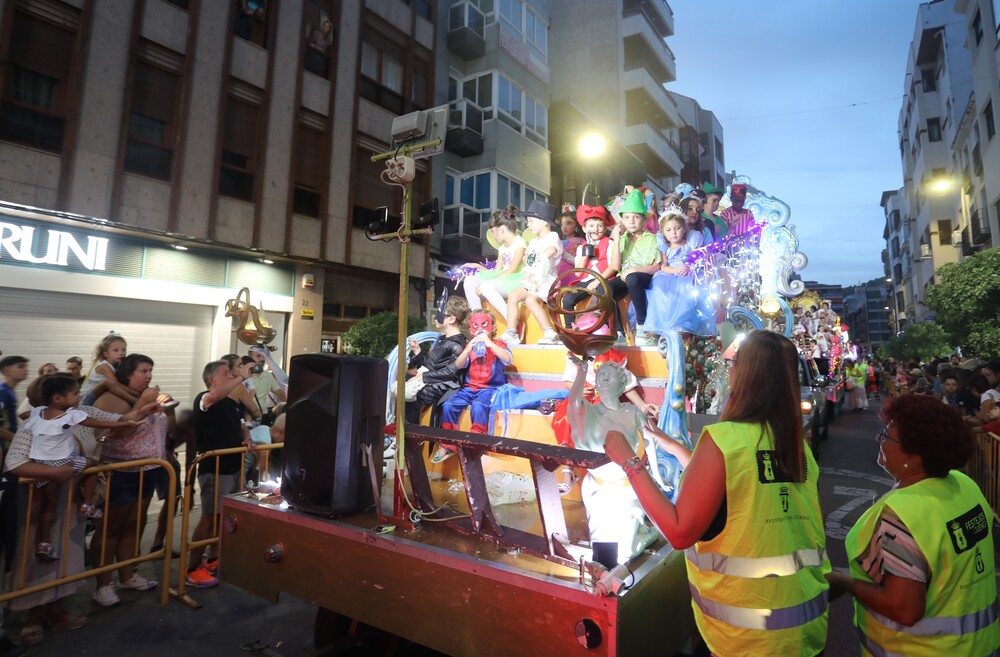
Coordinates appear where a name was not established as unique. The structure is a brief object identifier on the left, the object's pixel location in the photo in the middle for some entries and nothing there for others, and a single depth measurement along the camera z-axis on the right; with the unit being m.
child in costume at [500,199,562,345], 5.21
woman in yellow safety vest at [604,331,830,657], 1.69
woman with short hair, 1.75
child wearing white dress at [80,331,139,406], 4.50
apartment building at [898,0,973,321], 27.69
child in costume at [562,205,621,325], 5.37
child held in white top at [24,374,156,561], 3.75
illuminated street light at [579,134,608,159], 9.36
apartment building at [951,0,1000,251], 18.12
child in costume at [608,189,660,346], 4.91
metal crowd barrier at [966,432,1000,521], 6.08
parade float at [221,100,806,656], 2.14
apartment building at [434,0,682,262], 17.41
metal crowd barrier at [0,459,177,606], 3.62
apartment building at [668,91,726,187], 36.91
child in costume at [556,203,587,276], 5.98
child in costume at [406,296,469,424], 4.80
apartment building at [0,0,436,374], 9.41
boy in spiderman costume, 4.49
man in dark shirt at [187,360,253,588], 4.87
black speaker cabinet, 2.96
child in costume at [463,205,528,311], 5.60
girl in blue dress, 4.62
